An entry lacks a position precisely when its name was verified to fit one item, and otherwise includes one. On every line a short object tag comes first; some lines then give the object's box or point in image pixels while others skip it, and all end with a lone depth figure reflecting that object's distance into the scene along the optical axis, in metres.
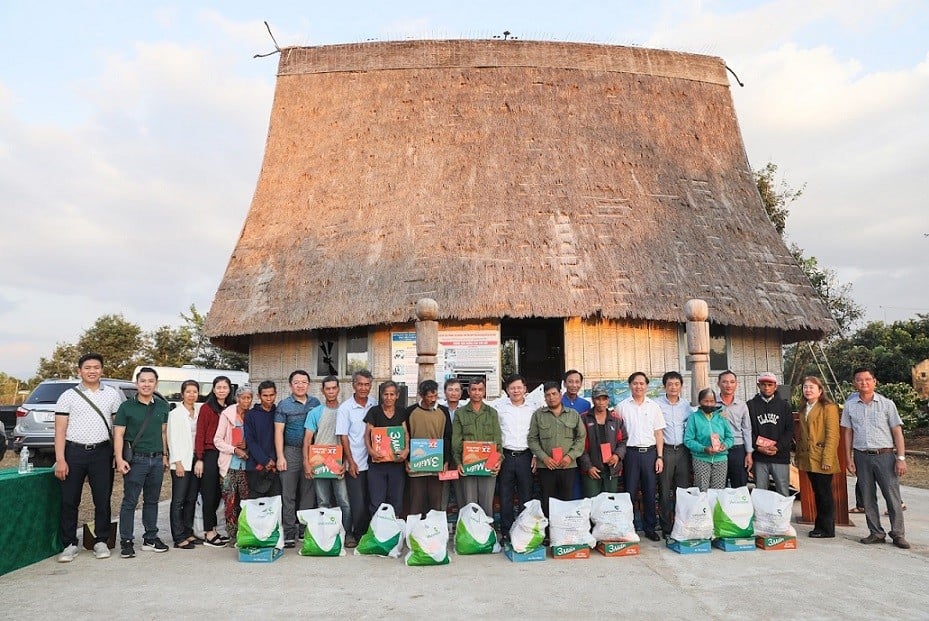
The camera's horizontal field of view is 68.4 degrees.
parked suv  11.05
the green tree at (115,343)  28.59
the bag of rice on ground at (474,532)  5.57
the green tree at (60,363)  29.25
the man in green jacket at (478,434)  5.78
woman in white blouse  6.04
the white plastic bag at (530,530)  5.37
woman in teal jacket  6.03
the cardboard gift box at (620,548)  5.48
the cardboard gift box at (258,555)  5.41
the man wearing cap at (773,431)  6.24
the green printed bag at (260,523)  5.41
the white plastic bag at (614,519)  5.48
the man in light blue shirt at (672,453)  6.12
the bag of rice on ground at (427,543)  5.20
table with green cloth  5.18
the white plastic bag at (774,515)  5.68
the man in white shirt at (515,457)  5.95
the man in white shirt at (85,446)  5.57
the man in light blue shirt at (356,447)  5.98
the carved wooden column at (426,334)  7.15
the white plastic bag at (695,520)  5.53
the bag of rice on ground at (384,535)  5.54
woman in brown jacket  6.11
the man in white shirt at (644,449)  6.08
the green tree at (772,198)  17.45
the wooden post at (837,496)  6.61
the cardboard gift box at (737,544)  5.63
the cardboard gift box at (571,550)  5.41
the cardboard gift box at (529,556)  5.38
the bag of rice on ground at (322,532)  5.57
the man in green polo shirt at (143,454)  5.66
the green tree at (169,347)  29.22
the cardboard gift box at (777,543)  5.68
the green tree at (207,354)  29.72
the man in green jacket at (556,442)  5.78
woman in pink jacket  6.14
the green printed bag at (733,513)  5.63
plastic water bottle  5.62
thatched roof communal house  10.32
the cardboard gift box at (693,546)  5.55
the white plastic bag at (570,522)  5.41
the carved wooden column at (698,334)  7.23
